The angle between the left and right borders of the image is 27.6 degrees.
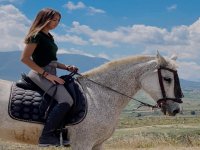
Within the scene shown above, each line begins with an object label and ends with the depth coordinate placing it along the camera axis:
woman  7.98
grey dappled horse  8.09
